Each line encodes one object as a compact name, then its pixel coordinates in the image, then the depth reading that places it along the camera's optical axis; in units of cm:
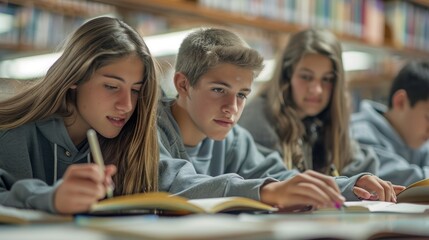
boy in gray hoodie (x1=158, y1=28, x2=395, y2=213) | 190
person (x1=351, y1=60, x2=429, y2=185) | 285
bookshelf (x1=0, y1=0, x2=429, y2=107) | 332
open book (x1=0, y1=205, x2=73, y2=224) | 145
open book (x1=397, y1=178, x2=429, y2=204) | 188
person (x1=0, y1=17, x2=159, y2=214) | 187
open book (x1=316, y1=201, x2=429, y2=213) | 172
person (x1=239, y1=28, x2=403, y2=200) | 248
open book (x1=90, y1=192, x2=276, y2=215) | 153
